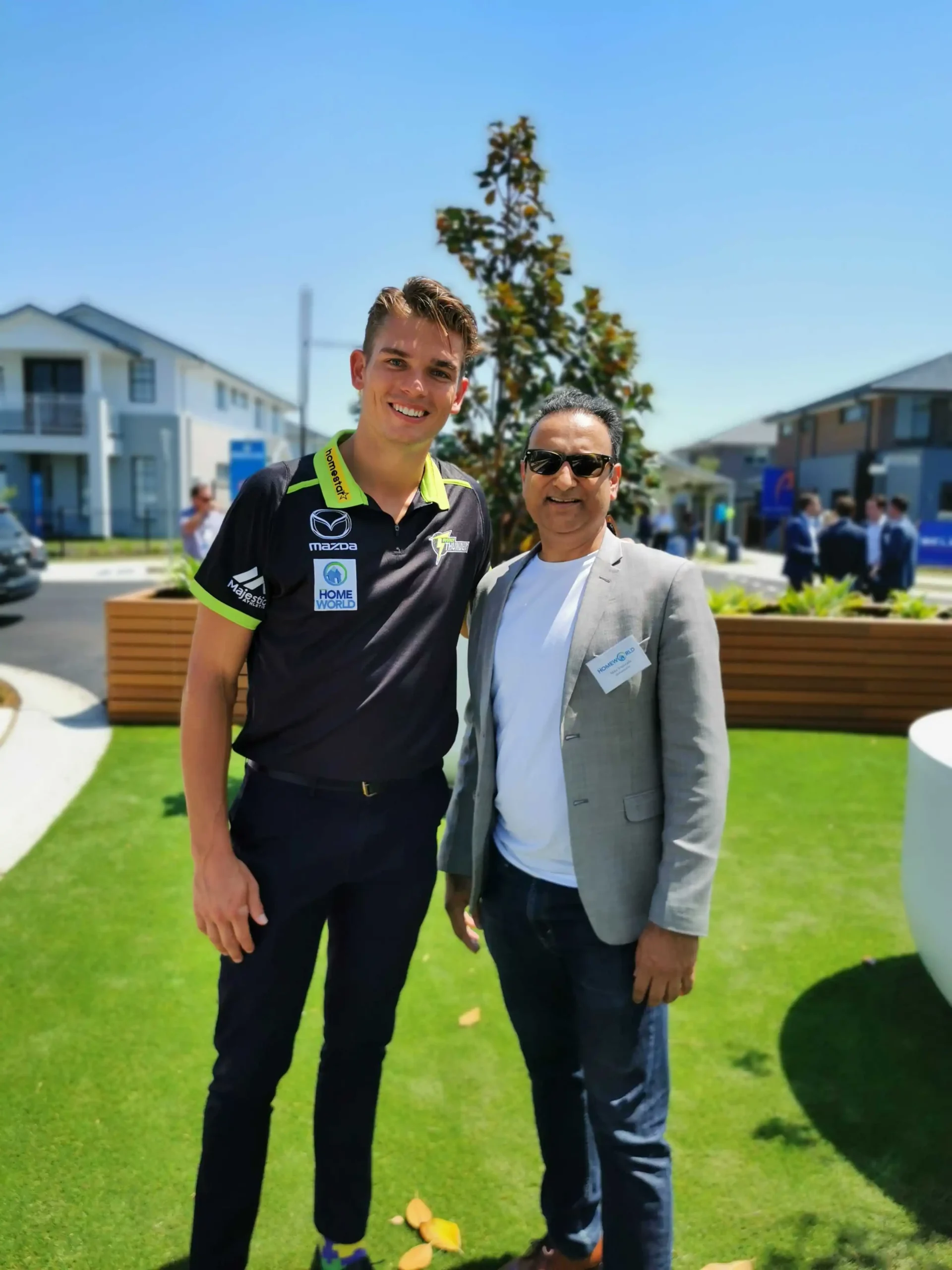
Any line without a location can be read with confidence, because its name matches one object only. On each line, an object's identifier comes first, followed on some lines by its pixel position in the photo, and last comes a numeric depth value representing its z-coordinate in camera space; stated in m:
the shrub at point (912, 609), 7.63
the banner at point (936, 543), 26.27
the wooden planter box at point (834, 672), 7.23
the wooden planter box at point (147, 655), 6.73
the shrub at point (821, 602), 7.65
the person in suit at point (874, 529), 12.46
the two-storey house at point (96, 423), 29.70
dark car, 12.69
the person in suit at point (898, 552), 10.96
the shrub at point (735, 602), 7.70
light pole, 23.94
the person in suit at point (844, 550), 10.68
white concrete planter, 2.68
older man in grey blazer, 1.77
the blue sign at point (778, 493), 37.88
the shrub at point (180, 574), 6.43
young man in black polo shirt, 1.86
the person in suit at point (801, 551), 10.90
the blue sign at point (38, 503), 28.44
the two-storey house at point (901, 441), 31.45
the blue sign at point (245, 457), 10.52
